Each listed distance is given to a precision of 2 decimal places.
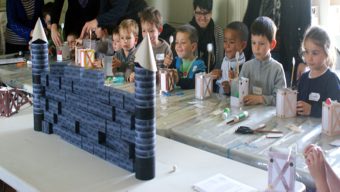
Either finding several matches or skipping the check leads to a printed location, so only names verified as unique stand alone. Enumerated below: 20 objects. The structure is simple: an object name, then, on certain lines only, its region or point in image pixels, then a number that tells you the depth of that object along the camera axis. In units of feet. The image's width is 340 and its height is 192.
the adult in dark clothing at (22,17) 13.20
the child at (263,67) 7.88
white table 4.42
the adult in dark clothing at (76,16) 12.25
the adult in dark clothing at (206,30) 10.04
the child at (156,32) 9.66
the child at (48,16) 13.07
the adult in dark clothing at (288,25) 9.02
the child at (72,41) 11.90
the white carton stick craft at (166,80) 8.52
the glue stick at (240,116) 6.70
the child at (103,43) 11.27
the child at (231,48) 8.83
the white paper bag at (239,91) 7.61
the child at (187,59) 8.99
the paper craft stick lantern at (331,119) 6.12
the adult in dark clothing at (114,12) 11.10
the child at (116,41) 10.47
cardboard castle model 4.43
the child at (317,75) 7.01
